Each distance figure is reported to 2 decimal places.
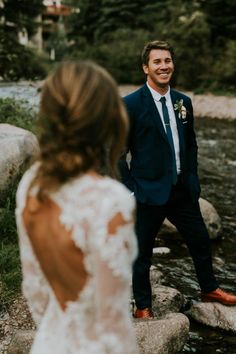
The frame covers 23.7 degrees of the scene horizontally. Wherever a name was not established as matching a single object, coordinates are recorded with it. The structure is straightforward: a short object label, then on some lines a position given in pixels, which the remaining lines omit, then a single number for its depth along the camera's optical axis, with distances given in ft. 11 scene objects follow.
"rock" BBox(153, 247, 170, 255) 21.08
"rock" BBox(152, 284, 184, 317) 15.47
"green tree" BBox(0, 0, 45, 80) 34.27
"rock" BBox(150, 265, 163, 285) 17.76
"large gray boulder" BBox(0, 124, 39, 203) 18.65
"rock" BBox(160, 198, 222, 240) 22.78
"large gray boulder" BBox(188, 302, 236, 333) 14.74
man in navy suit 13.29
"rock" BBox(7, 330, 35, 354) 11.92
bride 4.88
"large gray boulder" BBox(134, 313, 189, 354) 12.36
